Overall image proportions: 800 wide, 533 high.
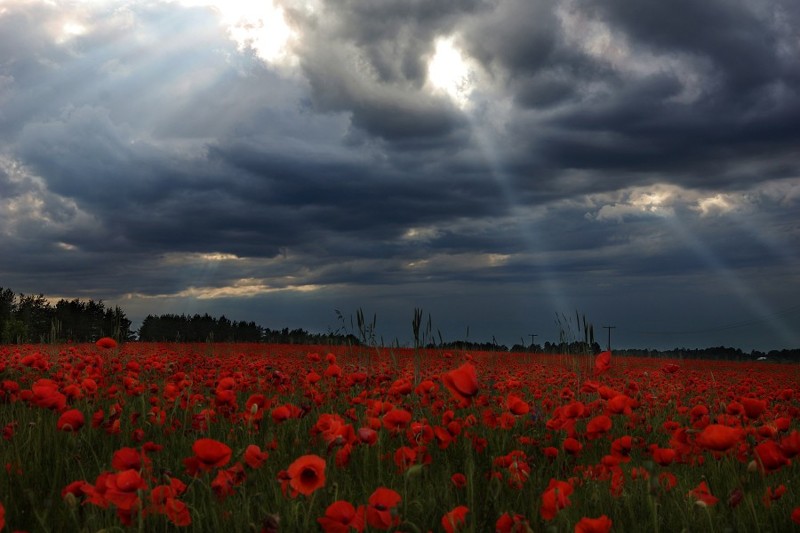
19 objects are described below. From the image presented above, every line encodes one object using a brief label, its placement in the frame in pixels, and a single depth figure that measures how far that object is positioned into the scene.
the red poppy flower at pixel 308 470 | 2.42
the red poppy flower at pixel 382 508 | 2.25
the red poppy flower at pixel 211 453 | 2.43
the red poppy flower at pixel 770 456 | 3.17
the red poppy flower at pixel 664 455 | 3.63
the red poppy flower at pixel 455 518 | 2.27
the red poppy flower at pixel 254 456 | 3.06
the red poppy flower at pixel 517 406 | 4.06
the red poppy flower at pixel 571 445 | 3.84
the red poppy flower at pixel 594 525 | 2.15
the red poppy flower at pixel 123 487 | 2.32
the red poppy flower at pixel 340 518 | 2.14
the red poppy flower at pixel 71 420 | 3.34
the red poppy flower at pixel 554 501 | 2.56
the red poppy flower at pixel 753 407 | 3.70
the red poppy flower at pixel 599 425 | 3.91
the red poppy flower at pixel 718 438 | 2.93
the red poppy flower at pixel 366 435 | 3.09
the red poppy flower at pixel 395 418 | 3.58
